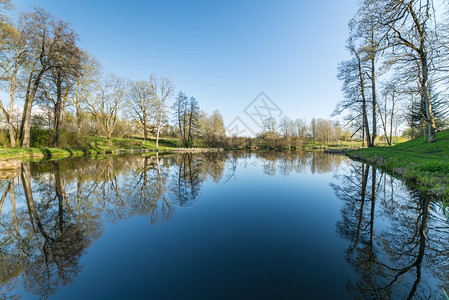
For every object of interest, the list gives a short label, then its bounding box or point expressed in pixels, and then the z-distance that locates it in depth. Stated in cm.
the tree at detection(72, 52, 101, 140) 2231
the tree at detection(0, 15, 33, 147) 1358
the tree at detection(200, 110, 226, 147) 4442
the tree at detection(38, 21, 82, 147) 1482
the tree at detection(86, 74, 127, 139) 2548
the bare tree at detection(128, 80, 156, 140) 2855
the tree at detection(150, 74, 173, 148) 2698
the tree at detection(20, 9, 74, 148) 1426
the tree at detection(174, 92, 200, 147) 3275
